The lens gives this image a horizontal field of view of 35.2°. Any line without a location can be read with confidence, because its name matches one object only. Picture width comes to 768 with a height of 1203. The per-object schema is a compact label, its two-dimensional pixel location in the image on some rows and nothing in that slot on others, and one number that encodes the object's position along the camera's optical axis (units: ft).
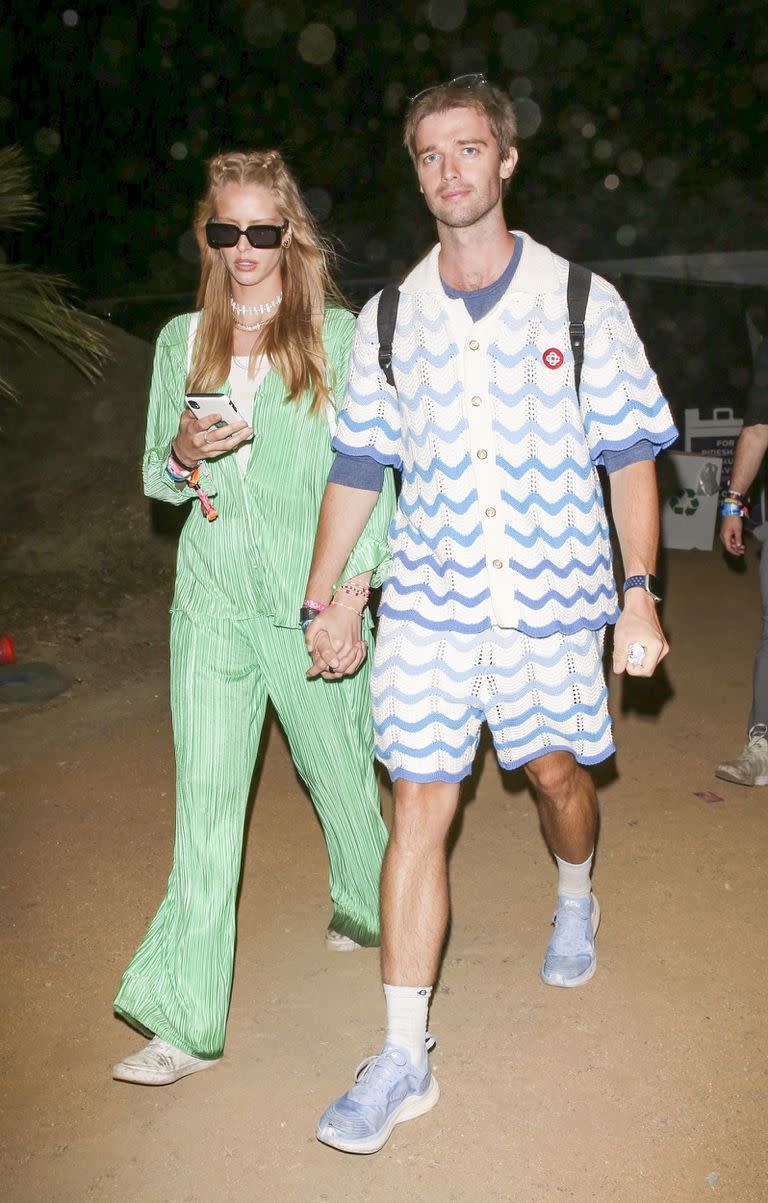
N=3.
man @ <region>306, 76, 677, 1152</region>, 9.18
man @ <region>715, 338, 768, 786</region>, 16.44
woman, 10.02
